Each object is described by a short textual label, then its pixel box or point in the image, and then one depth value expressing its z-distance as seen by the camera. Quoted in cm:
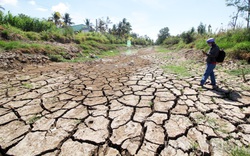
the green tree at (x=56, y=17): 3111
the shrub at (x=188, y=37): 1450
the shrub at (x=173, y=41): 2187
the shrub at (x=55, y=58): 658
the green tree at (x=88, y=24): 4231
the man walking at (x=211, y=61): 322
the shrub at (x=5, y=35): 729
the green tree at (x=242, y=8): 1102
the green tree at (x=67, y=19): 4734
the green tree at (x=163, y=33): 5103
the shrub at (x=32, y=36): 912
